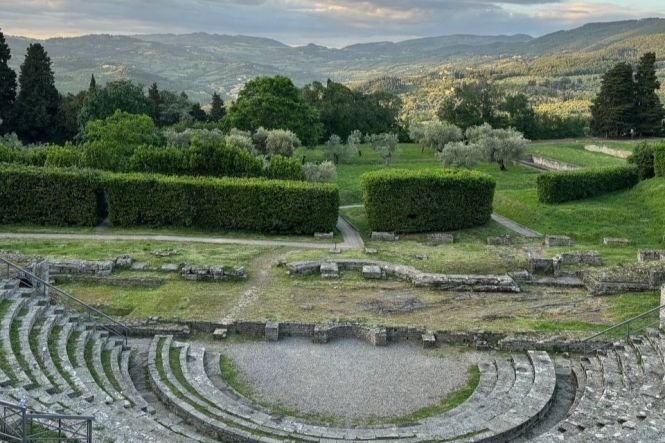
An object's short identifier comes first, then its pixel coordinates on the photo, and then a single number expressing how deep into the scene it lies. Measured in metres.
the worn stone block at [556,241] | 36.00
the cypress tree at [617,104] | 79.38
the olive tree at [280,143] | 57.22
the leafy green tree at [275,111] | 65.31
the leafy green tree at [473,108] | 88.35
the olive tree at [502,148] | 59.19
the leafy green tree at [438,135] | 69.62
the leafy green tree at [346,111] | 82.62
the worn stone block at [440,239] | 38.00
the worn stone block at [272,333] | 23.44
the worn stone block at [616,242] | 35.94
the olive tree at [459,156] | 55.44
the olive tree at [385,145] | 63.81
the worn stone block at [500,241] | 37.03
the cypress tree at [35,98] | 74.06
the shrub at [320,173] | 48.47
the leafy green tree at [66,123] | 79.00
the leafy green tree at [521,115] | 88.25
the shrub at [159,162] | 44.19
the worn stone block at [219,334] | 23.41
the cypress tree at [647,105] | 78.62
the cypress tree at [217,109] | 98.88
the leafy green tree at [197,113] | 97.69
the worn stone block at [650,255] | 31.33
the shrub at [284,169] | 44.28
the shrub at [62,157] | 45.38
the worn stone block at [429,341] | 23.19
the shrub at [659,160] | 46.00
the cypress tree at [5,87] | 73.12
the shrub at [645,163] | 47.91
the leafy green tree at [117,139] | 46.06
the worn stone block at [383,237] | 39.07
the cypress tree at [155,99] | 94.84
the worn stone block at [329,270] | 30.31
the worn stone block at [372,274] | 30.44
